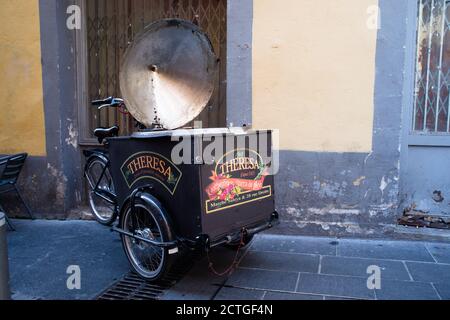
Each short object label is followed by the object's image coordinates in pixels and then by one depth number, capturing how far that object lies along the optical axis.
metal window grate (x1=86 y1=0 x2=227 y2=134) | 6.02
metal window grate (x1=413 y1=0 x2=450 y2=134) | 5.32
